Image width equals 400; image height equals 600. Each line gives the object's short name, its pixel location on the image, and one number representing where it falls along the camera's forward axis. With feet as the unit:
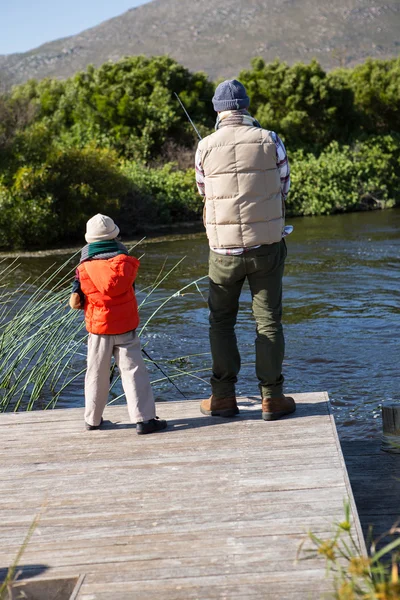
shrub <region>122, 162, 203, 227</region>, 80.69
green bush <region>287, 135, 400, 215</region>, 92.68
